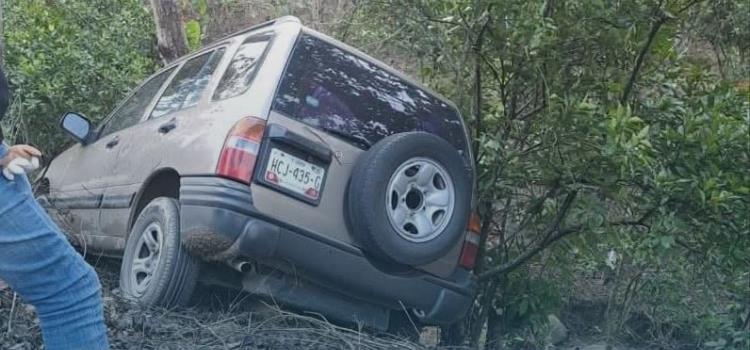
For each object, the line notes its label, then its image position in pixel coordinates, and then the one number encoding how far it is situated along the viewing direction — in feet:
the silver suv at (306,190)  15.84
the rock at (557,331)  25.36
